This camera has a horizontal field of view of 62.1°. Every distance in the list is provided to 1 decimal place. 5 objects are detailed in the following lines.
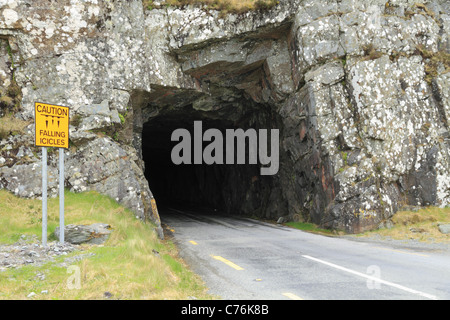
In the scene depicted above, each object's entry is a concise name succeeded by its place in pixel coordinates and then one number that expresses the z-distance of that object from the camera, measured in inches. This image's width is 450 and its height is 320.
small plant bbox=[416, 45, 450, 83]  695.7
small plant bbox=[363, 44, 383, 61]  682.2
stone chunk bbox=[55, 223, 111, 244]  398.6
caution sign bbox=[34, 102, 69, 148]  365.4
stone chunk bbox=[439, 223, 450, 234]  539.0
